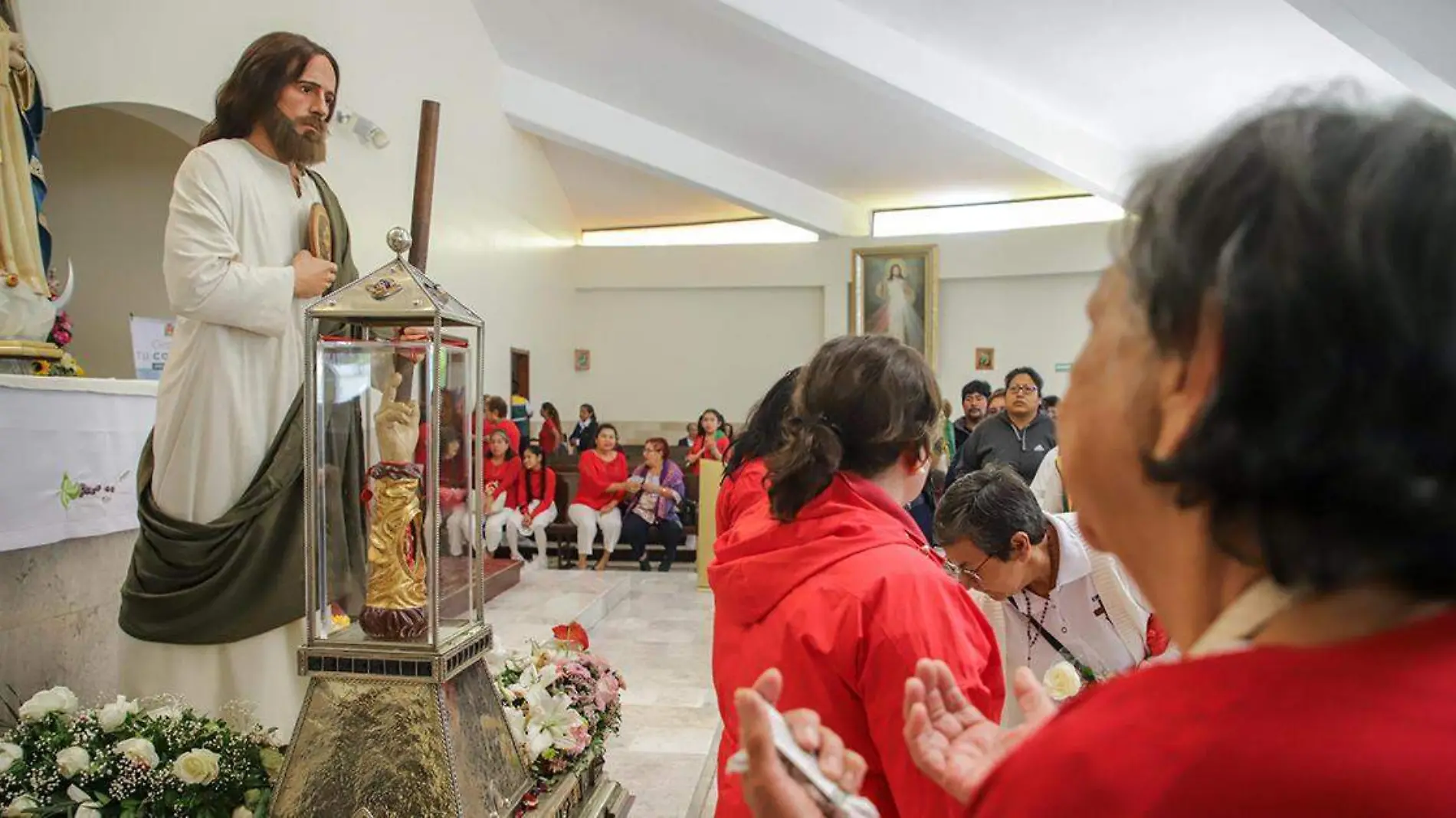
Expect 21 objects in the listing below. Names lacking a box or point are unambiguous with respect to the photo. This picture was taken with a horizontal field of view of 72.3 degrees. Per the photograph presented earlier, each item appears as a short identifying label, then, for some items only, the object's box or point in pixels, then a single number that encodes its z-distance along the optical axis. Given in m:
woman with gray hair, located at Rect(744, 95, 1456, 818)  0.48
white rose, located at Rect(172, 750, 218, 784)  2.07
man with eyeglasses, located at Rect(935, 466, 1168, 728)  2.08
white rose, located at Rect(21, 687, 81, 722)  2.29
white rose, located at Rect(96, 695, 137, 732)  2.21
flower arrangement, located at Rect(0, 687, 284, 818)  2.08
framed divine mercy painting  12.60
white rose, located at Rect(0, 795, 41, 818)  2.03
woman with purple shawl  9.04
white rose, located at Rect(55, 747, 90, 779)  2.09
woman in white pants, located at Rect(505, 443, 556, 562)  8.73
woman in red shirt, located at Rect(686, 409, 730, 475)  10.06
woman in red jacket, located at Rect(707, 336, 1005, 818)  1.31
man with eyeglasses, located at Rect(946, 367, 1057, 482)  5.36
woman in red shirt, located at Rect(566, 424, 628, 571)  8.91
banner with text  5.49
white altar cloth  2.66
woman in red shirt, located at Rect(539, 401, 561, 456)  10.77
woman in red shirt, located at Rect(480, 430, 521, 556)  7.89
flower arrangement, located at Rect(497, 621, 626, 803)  2.51
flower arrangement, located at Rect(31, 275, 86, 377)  2.91
